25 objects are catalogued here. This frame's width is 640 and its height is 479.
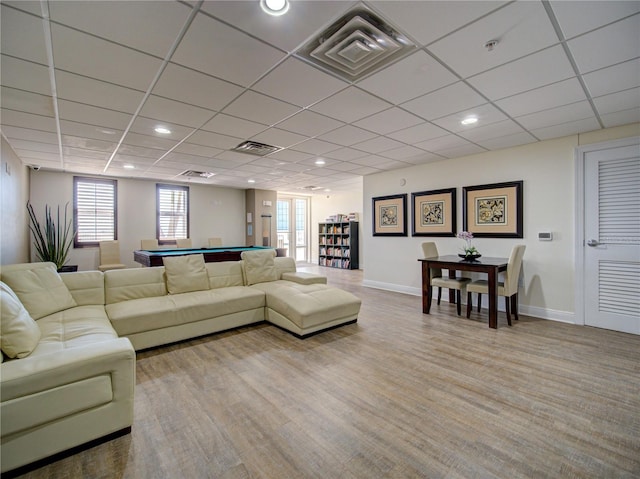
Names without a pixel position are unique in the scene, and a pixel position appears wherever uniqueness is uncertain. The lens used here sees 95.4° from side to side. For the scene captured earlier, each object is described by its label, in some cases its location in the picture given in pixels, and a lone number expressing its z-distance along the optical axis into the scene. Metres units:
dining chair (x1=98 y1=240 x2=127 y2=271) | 6.41
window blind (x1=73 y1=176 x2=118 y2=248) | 6.42
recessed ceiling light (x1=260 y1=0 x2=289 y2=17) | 1.61
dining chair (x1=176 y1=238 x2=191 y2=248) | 7.54
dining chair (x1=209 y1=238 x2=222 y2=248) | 8.11
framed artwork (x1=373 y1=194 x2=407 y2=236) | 5.82
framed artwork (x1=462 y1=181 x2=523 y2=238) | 4.35
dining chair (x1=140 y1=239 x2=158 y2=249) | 7.05
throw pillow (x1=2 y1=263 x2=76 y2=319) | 2.53
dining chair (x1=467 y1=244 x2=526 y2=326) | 3.79
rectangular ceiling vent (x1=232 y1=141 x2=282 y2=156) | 4.28
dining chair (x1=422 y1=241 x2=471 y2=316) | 4.21
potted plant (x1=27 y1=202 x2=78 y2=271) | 5.32
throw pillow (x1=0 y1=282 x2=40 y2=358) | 1.72
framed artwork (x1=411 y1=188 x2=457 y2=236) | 5.09
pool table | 5.22
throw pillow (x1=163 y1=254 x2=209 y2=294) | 3.66
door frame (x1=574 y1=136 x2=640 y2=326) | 3.79
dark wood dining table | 3.70
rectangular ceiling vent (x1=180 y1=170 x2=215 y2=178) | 6.30
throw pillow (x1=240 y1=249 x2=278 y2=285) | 4.35
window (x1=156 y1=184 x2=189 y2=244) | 7.46
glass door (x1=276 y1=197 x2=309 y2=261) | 10.64
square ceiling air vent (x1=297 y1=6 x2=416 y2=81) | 1.82
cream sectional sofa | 1.53
